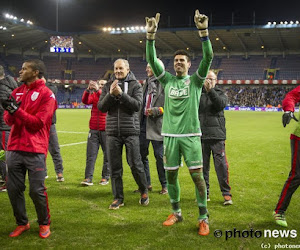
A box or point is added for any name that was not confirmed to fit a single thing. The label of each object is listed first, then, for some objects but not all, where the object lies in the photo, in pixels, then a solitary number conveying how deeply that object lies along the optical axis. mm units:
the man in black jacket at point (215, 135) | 5637
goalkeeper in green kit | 4367
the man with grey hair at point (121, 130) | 5395
